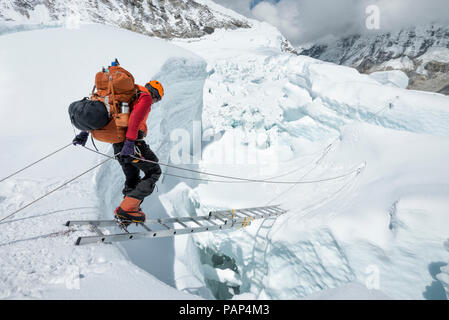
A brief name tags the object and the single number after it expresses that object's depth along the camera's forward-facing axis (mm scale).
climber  1761
